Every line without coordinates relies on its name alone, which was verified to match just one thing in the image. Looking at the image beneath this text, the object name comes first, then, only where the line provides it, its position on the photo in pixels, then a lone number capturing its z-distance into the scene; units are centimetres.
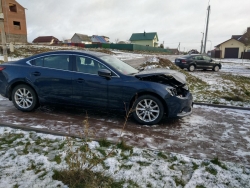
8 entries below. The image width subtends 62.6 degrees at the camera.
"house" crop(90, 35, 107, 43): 9200
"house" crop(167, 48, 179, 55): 7422
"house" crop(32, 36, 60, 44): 7900
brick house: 4009
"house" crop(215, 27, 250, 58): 4753
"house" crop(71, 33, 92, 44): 8312
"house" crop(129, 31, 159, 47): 7719
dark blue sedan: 453
